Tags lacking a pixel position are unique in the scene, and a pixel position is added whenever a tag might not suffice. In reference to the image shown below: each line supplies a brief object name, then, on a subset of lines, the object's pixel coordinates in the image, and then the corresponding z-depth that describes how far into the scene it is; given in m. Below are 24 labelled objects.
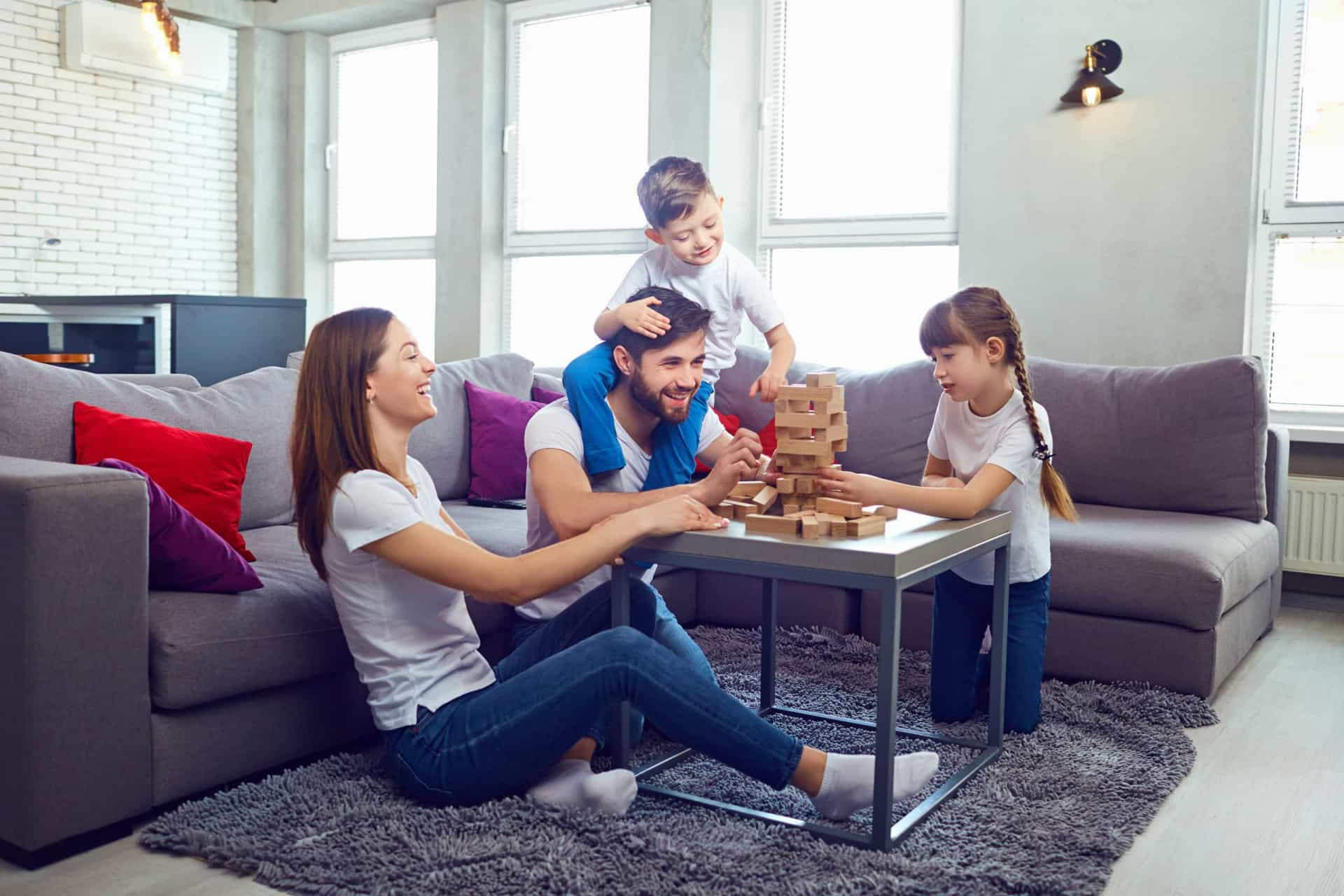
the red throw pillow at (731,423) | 3.90
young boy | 2.23
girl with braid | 2.42
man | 2.13
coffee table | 1.86
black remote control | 3.55
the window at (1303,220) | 4.21
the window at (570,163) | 5.69
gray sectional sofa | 1.93
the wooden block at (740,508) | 2.14
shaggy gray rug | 1.84
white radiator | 4.14
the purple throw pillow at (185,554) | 2.19
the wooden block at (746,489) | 2.22
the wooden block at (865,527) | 2.00
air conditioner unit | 6.26
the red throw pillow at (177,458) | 2.58
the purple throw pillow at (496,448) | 3.62
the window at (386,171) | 6.55
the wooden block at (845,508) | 2.02
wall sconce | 4.18
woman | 1.92
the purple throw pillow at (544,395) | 3.97
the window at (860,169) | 4.83
